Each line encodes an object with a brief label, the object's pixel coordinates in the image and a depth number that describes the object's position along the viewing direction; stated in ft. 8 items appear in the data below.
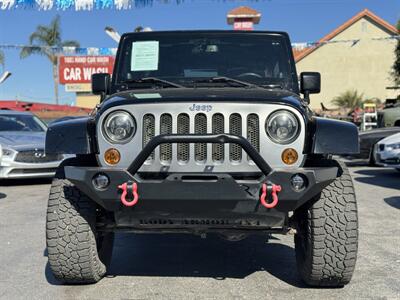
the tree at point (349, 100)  134.41
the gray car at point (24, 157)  32.07
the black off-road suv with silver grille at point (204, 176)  11.14
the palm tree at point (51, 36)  134.21
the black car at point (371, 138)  41.45
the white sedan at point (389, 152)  34.45
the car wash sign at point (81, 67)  113.50
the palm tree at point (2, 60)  119.82
